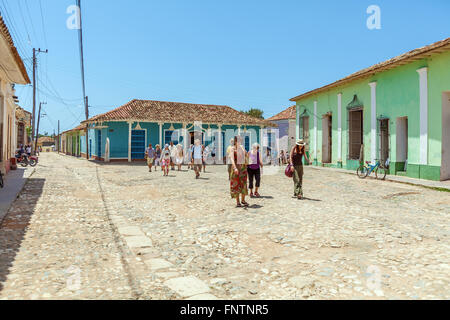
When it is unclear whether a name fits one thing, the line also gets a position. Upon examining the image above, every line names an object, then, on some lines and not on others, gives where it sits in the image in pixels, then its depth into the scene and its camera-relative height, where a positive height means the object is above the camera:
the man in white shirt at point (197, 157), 13.88 -0.02
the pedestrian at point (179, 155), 17.14 +0.07
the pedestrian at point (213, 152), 27.05 +0.34
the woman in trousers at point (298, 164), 8.51 -0.18
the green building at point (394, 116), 12.38 +1.72
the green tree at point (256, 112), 57.02 +7.04
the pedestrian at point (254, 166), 8.59 -0.23
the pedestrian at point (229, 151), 7.69 +0.12
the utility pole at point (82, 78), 11.25 +3.67
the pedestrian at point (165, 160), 14.90 -0.15
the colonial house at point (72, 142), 39.83 +1.94
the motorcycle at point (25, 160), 20.48 -0.22
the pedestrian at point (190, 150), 15.29 +0.26
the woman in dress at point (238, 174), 7.26 -0.35
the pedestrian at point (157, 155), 17.43 +0.07
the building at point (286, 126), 31.84 +2.72
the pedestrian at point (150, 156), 16.92 +0.02
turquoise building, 24.77 +2.10
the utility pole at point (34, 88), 30.36 +5.75
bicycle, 13.83 -0.53
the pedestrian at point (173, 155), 17.61 +0.07
